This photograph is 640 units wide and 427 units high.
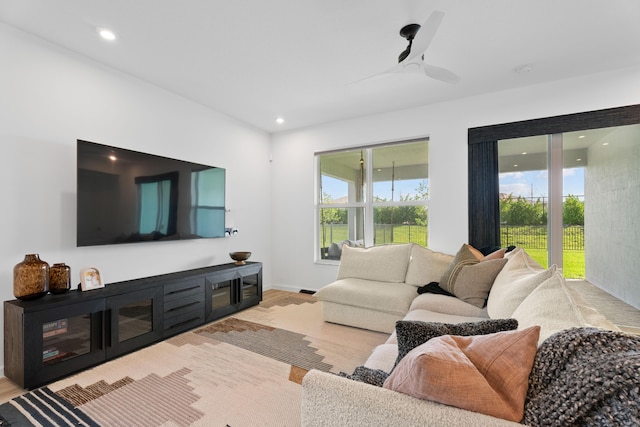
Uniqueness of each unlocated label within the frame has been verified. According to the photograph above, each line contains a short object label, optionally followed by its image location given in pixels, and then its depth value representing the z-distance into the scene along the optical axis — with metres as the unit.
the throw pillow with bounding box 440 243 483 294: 2.73
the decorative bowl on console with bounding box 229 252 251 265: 3.94
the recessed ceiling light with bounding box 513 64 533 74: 2.92
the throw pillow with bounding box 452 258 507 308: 2.41
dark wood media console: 2.04
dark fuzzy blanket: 0.60
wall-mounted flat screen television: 2.58
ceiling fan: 1.97
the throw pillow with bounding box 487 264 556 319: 1.55
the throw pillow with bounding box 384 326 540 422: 0.76
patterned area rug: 1.75
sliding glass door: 3.12
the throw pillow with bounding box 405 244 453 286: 3.14
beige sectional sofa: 0.82
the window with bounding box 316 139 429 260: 4.16
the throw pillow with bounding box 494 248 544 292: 1.97
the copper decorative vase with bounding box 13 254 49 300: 2.13
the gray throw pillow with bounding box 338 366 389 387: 1.01
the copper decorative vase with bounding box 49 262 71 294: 2.32
